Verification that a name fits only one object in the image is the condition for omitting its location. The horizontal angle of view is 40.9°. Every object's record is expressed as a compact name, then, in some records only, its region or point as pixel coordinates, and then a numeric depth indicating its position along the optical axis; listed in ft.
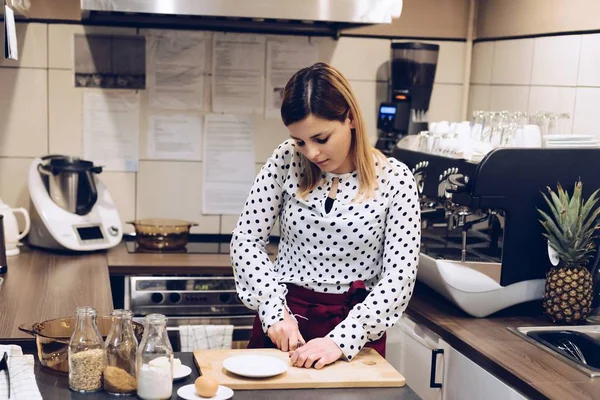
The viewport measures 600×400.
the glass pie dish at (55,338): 5.23
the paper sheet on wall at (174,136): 10.27
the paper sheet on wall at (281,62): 10.44
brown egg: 4.82
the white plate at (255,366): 5.19
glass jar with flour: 4.74
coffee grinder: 10.18
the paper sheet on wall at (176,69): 10.15
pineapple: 7.04
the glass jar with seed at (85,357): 4.88
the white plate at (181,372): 5.19
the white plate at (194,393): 4.84
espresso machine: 7.09
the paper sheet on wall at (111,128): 10.07
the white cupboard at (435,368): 6.33
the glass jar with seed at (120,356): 4.87
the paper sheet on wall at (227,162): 10.43
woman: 5.94
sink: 6.72
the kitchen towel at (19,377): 4.73
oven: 8.95
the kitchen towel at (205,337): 8.84
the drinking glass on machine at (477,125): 7.98
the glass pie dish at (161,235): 9.70
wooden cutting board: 5.16
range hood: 8.11
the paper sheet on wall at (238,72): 10.31
